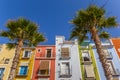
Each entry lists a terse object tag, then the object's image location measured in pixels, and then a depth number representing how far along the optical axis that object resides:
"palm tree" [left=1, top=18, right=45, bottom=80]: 10.28
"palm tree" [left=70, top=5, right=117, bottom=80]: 9.59
